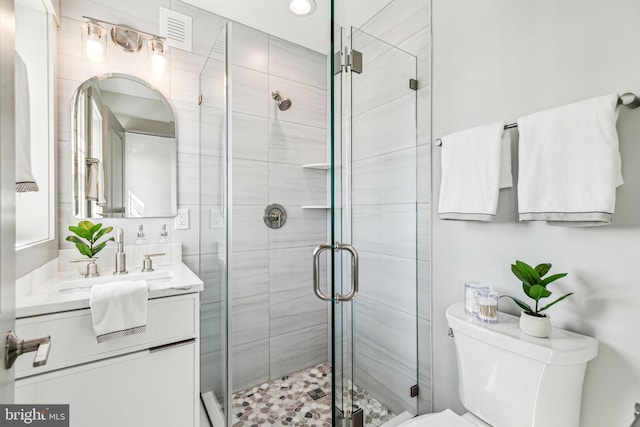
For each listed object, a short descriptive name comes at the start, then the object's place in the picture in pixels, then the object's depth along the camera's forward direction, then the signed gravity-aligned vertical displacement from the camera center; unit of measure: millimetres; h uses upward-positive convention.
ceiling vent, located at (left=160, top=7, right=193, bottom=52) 1724 +1098
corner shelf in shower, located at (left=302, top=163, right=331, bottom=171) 1325 +211
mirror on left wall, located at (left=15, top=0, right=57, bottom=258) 1343 +444
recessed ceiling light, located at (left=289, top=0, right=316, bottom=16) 1302 +940
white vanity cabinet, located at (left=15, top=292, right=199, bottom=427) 1031 -620
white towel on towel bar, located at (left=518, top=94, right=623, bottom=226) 862 +159
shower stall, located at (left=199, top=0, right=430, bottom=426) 1282 -74
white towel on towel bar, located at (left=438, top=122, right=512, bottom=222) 1134 +168
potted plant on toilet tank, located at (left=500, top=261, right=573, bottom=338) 958 -265
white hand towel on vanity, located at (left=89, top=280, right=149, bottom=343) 1086 -376
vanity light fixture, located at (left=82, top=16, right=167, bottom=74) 1539 +946
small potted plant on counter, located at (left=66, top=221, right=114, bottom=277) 1409 -142
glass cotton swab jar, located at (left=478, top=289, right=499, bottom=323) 1101 -358
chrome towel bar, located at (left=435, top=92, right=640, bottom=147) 849 +332
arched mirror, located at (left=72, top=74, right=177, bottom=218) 1554 +345
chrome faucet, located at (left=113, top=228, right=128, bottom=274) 1491 -244
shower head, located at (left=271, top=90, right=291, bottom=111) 1339 +515
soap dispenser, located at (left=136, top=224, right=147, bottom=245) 1671 -152
